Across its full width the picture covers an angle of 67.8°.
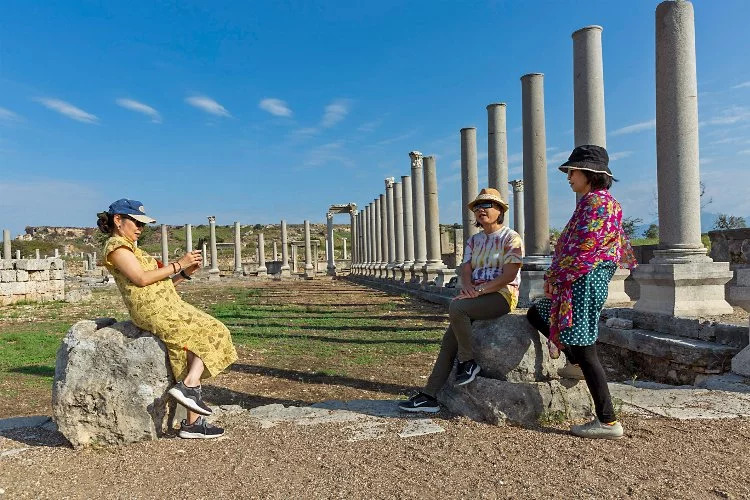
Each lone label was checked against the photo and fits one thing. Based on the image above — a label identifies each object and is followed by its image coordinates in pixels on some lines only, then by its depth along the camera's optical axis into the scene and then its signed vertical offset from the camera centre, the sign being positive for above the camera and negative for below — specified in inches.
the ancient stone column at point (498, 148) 539.5 +101.9
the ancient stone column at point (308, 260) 1530.9 -4.3
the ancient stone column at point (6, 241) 908.2 +43.1
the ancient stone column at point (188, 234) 1473.9 +73.8
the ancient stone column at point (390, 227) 1092.5 +58.7
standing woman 147.9 -6.4
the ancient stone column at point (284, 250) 1565.5 +26.6
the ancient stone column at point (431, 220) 776.9 +49.7
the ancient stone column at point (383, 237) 1180.1 +43.6
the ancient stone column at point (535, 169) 448.5 +67.6
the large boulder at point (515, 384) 161.2 -38.9
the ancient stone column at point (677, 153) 292.4 +50.8
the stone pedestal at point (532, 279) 426.9 -20.7
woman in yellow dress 152.2 -13.8
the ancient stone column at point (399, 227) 997.8 +54.1
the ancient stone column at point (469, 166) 619.5 +98.5
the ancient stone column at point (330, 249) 1763.0 +28.9
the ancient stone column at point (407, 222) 960.9 +60.0
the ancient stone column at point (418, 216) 854.4 +61.8
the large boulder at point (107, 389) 149.9 -33.7
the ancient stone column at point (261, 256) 1590.6 +11.6
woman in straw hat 167.2 -10.7
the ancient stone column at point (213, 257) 1398.9 +11.1
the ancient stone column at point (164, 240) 1412.4 +58.5
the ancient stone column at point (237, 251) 1569.9 +27.4
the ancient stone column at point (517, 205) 944.9 +84.9
